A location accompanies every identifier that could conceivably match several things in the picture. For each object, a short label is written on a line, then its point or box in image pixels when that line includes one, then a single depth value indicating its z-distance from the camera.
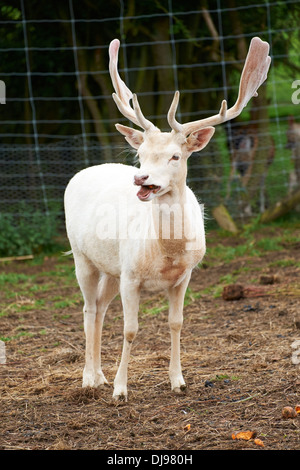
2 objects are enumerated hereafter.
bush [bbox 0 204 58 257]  19.87
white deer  8.80
